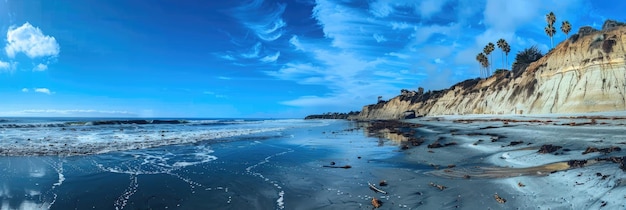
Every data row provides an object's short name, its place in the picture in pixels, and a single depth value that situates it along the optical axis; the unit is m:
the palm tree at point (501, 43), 75.84
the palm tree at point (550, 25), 59.00
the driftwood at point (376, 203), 6.69
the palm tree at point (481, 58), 85.75
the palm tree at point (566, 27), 53.12
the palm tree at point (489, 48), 80.56
